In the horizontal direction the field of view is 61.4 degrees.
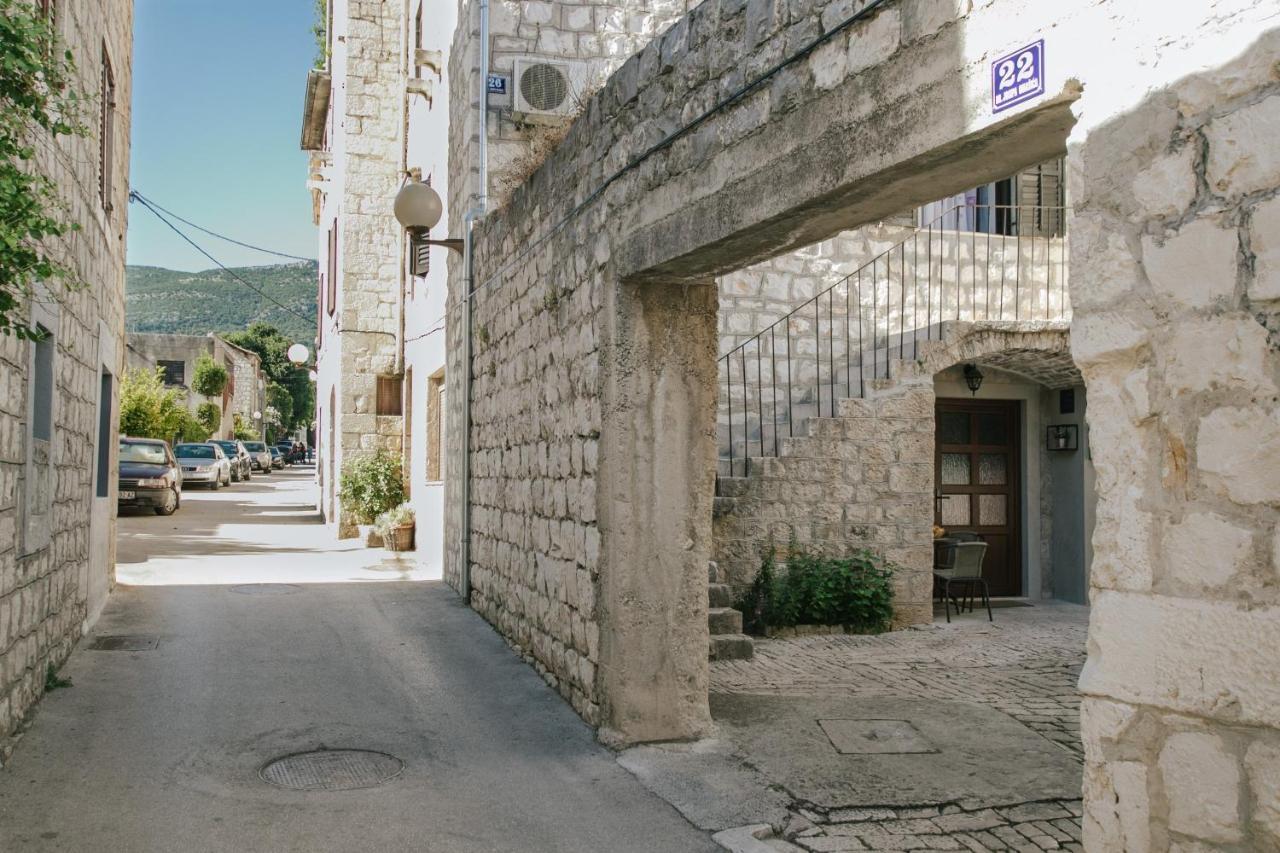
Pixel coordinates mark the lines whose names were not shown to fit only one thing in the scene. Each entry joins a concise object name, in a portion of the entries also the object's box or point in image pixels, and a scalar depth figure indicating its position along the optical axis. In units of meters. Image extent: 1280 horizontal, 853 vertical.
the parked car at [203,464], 30.20
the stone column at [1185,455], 2.38
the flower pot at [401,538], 13.95
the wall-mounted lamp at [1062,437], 11.15
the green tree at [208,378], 45.88
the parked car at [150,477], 19.27
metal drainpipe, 9.34
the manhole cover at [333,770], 4.75
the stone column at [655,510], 5.37
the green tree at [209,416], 44.88
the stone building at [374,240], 15.40
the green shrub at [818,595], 8.70
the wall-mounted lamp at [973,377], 10.89
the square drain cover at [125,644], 7.32
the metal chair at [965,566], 9.61
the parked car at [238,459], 36.09
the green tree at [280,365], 83.19
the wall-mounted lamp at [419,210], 9.63
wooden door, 11.41
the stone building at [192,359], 47.30
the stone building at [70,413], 5.09
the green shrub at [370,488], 15.13
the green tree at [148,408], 27.50
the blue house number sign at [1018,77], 2.99
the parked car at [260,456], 46.69
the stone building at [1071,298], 2.43
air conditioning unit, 9.94
